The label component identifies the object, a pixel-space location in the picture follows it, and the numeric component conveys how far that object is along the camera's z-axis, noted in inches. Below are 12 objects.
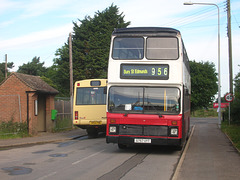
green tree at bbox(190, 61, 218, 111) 2586.1
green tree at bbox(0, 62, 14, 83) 2437.9
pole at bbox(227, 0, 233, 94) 1184.8
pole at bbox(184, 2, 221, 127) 1102.4
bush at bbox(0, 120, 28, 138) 749.3
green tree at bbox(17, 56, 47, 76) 2785.4
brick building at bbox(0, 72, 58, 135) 778.8
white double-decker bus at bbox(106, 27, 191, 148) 469.4
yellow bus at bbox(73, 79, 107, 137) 738.8
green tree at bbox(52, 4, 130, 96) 1672.0
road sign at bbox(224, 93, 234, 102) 1050.7
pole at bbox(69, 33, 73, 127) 1034.8
